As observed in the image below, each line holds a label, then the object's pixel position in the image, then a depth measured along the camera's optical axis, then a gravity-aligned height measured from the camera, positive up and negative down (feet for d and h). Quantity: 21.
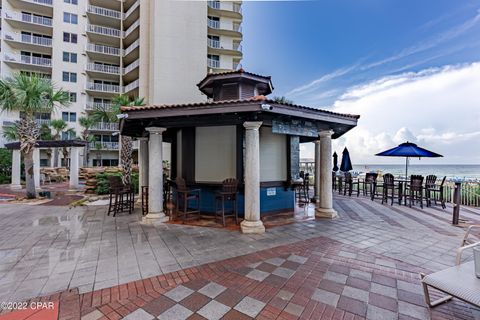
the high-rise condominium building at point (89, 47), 71.67 +40.88
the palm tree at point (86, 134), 66.33 +9.08
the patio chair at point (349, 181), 33.30 -3.12
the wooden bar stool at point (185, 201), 19.04 -4.08
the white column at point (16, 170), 44.57 -1.83
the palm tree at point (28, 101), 29.30 +8.68
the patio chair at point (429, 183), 25.66 -2.65
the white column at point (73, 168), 42.58 -1.34
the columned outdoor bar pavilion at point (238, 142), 16.31 +1.96
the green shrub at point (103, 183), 36.60 -3.79
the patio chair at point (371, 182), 30.17 -3.07
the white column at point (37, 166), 41.13 -0.89
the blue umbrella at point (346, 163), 36.27 -0.23
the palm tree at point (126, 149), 34.45 +2.10
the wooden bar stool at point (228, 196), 18.11 -3.04
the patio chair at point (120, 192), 21.49 -3.22
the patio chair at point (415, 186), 25.42 -3.02
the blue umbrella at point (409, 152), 25.98 +1.27
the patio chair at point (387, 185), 27.23 -3.07
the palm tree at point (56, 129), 65.82 +10.68
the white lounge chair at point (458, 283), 6.49 -4.05
